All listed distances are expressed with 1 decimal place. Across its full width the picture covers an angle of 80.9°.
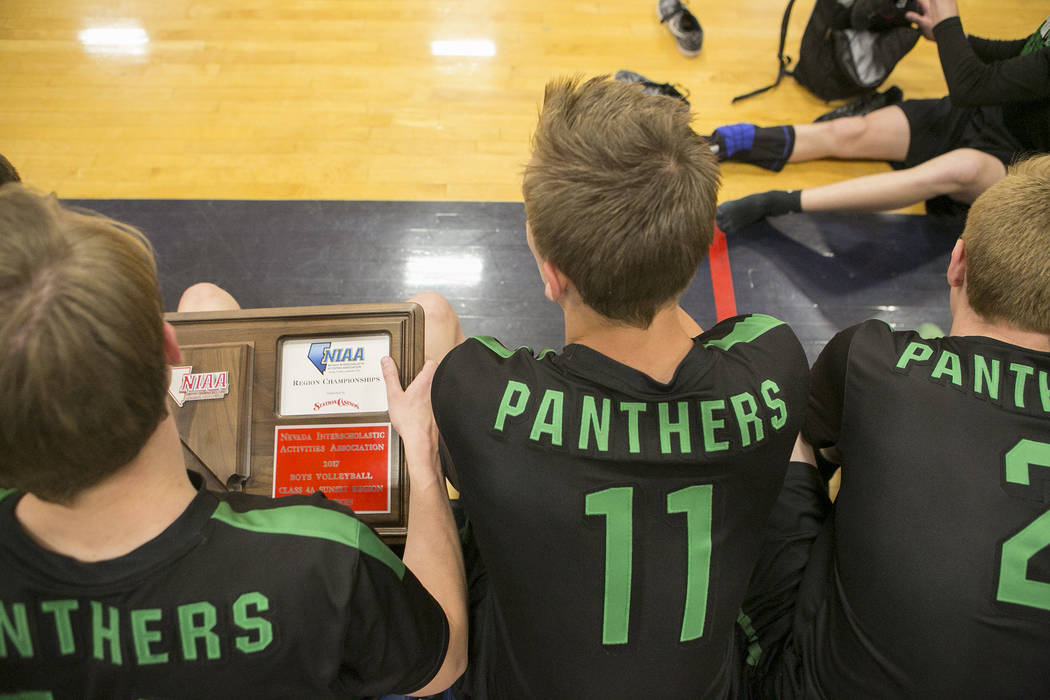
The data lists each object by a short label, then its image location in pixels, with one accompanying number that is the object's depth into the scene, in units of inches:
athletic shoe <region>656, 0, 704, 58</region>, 103.3
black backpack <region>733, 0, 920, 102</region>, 90.9
